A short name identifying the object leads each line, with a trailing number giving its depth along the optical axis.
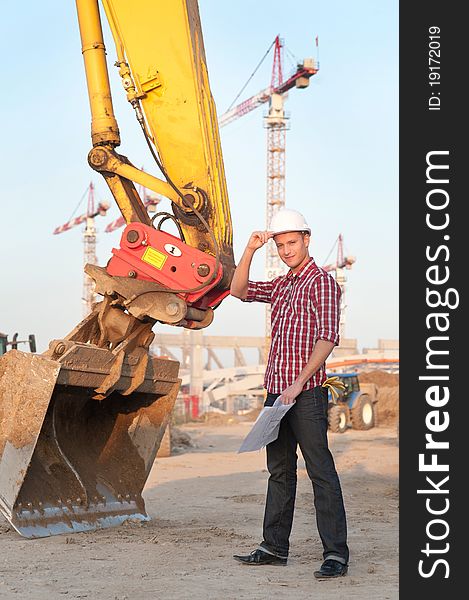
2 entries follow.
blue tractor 26.24
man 4.61
